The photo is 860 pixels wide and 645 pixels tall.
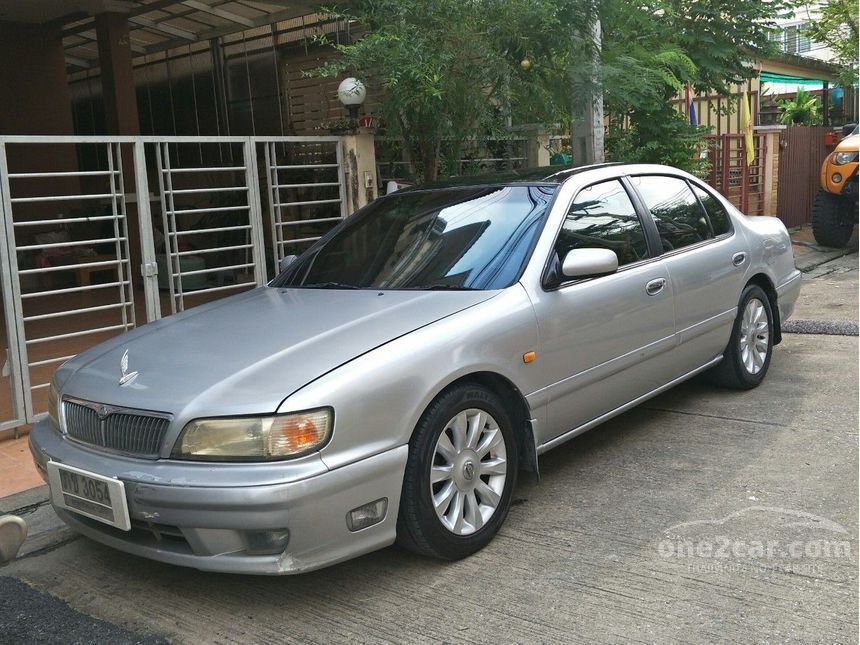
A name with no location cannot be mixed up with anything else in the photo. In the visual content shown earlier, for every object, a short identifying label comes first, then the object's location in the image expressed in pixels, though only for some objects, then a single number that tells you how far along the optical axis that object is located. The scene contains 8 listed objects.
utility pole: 7.46
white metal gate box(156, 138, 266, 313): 6.82
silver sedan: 3.11
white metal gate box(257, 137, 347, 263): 7.47
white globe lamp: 7.45
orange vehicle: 12.59
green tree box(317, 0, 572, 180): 6.59
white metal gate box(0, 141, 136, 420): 5.57
